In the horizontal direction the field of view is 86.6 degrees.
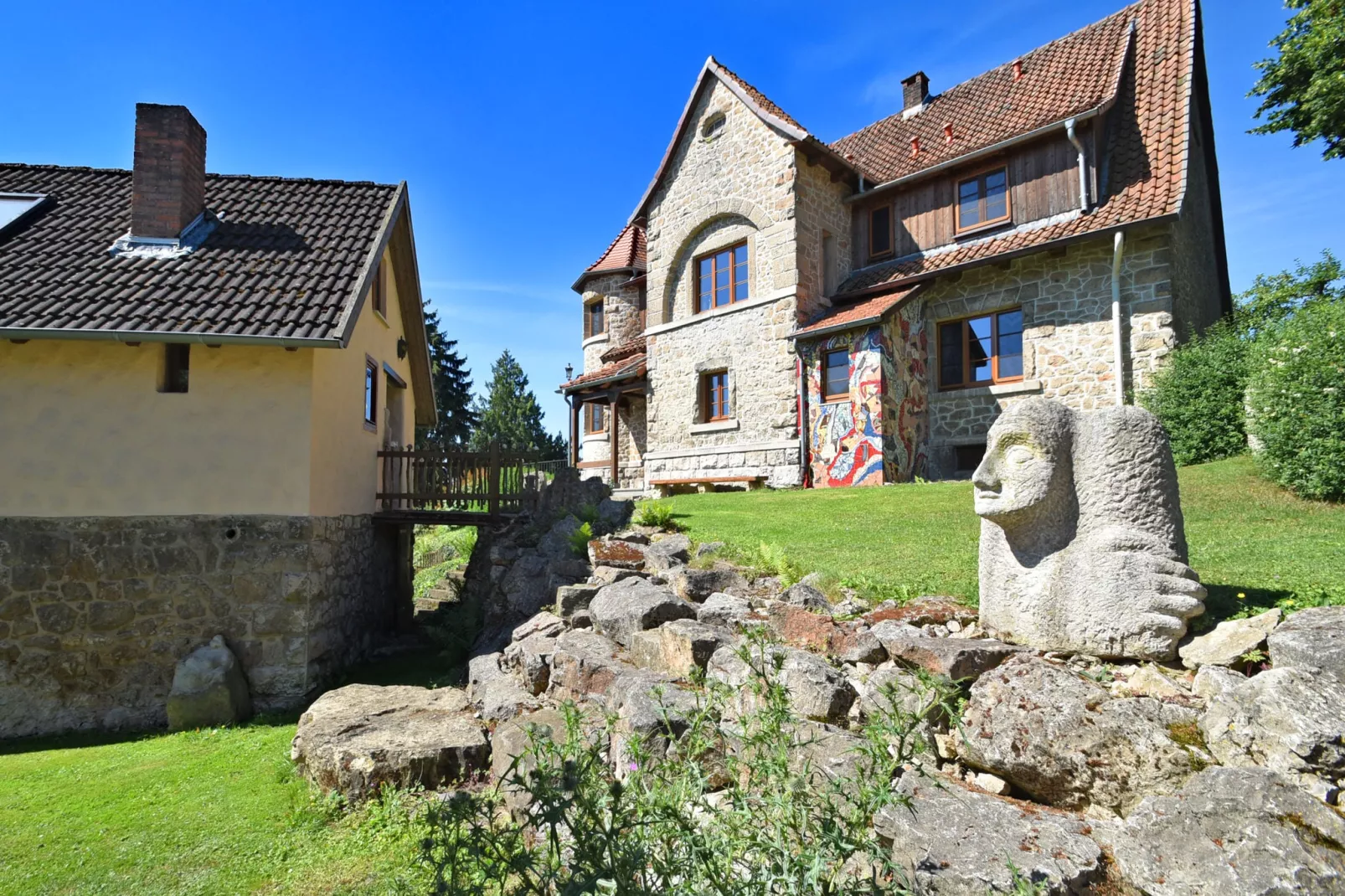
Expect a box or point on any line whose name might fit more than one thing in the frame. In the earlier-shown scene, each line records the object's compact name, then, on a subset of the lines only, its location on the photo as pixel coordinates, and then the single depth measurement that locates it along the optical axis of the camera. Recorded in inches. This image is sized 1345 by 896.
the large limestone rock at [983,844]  99.3
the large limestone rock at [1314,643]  115.0
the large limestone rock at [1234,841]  90.1
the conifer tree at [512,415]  1846.7
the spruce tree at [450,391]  1649.2
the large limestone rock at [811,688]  158.1
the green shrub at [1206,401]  453.7
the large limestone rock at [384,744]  229.8
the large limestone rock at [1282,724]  104.4
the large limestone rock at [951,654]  149.0
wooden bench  663.1
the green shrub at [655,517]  386.6
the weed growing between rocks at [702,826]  90.7
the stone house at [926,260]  535.8
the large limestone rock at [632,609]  241.6
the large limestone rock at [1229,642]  131.4
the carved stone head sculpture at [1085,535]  139.8
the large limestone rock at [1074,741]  116.8
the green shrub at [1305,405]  319.9
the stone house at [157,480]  359.3
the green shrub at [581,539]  367.9
